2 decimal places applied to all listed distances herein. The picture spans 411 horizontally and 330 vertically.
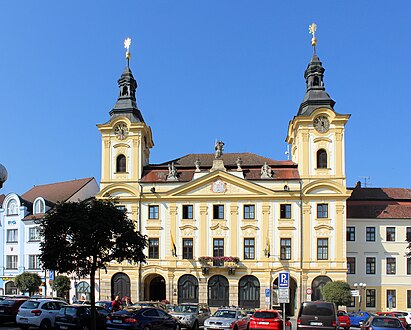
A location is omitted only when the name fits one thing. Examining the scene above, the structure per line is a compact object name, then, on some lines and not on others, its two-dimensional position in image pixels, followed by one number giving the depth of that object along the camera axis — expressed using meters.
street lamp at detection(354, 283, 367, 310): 55.69
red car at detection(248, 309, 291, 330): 29.77
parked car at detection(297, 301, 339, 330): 26.59
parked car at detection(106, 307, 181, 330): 27.17
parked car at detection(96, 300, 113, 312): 39.23
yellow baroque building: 55.28
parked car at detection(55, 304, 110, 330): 26.50
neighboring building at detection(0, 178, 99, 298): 62.62
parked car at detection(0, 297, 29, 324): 31.59
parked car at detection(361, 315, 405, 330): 25.40
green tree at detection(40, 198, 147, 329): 27.42
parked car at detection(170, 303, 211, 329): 33.34
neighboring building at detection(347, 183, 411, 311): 56.25
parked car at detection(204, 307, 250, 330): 30.48
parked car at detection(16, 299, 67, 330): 27.89
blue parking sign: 23.42
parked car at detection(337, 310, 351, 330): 38.67
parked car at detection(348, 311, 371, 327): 42.50
